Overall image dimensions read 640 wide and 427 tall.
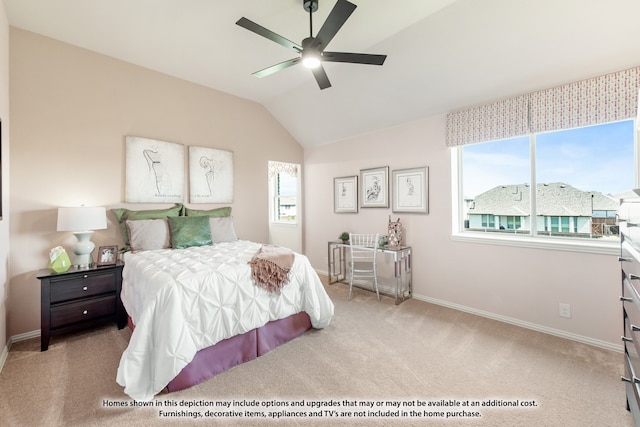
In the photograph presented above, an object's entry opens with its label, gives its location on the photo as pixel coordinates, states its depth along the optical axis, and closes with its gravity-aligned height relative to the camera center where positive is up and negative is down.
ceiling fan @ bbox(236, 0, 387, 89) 1.96 +1.35
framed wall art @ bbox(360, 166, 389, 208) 4.13 +0.41
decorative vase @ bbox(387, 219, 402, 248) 3.83 -0.30
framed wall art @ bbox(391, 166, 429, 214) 3.69 +0.33
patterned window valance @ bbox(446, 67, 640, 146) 2.31 +1.00
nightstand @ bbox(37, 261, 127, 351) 2.48 -0.80
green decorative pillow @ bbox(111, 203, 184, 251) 3.23 -0.01
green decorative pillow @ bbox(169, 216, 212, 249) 3.23 -0.20
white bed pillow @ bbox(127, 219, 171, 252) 3.10 -0.22
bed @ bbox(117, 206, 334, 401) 1.80 -0.77
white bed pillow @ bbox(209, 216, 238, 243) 3.63 -0.20
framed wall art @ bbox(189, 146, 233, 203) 3.91 +0.59
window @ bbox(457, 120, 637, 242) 2.56 +0.33
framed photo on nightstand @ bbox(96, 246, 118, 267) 2.91 -0.43
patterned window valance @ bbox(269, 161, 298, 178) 5.24 +0.90
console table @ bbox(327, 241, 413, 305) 3.61 -0.77
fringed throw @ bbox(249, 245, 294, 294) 2.32 -0.47
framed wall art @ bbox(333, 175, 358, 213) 4.55 +0.34
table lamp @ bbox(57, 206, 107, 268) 2.66 -0.09
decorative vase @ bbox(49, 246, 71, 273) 2.62 -0.43
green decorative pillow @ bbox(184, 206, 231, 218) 3.76 +0.04
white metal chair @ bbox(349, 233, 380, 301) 3.83 -0.63
